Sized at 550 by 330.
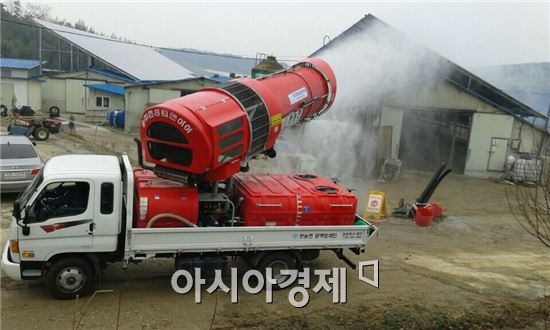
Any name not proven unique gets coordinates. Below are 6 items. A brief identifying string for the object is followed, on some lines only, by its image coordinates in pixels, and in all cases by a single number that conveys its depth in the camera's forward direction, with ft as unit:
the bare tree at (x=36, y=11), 252.01
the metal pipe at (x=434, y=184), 46.07
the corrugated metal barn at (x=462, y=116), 71.31
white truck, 22.84
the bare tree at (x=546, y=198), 20.76
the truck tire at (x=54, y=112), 105.40
